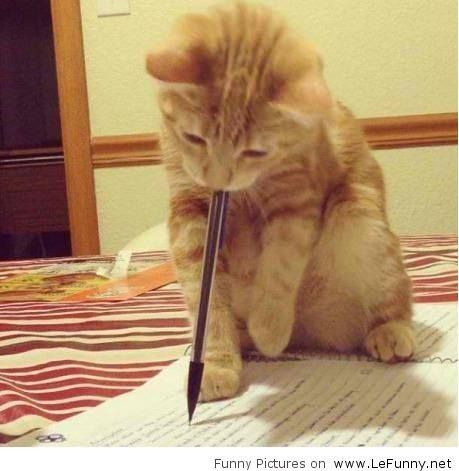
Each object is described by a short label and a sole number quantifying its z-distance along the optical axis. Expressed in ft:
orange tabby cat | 1.85
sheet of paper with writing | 1.63
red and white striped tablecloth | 2.00
